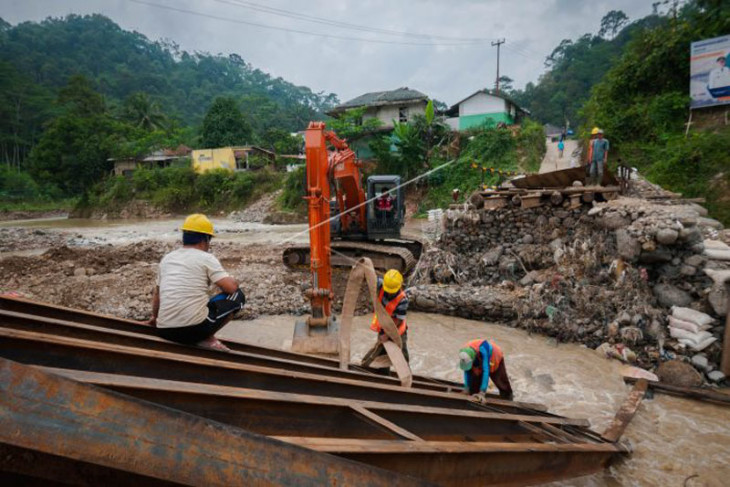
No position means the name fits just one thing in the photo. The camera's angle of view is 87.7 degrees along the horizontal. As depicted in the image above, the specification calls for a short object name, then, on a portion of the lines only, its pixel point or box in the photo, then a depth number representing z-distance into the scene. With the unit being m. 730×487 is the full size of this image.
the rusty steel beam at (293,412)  1.50
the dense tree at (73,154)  40.47
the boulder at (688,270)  6.12
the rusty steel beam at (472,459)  1.59
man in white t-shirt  2.76
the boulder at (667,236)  6.13
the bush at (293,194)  29.16
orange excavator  5.60
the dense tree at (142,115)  49.91
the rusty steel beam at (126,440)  0.86
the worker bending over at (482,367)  3.90
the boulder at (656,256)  6.38
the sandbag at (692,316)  5.71
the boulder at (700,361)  5.54
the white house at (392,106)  30.09
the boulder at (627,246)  6.56
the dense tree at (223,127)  41.69
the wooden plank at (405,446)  1.52
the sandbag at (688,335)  5.63
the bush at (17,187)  42.00
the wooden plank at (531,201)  8.60
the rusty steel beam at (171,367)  1.81
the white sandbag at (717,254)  5.98
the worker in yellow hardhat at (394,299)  4.49
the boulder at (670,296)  6.20
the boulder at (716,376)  5.37
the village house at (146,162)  40.78
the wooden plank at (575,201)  8.07
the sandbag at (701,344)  5.60
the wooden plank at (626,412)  3.99
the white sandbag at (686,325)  5.68
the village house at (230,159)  37.03
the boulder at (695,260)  6.09
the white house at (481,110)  29.11
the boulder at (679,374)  5.38
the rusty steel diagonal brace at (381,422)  1.91
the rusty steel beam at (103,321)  2.58
